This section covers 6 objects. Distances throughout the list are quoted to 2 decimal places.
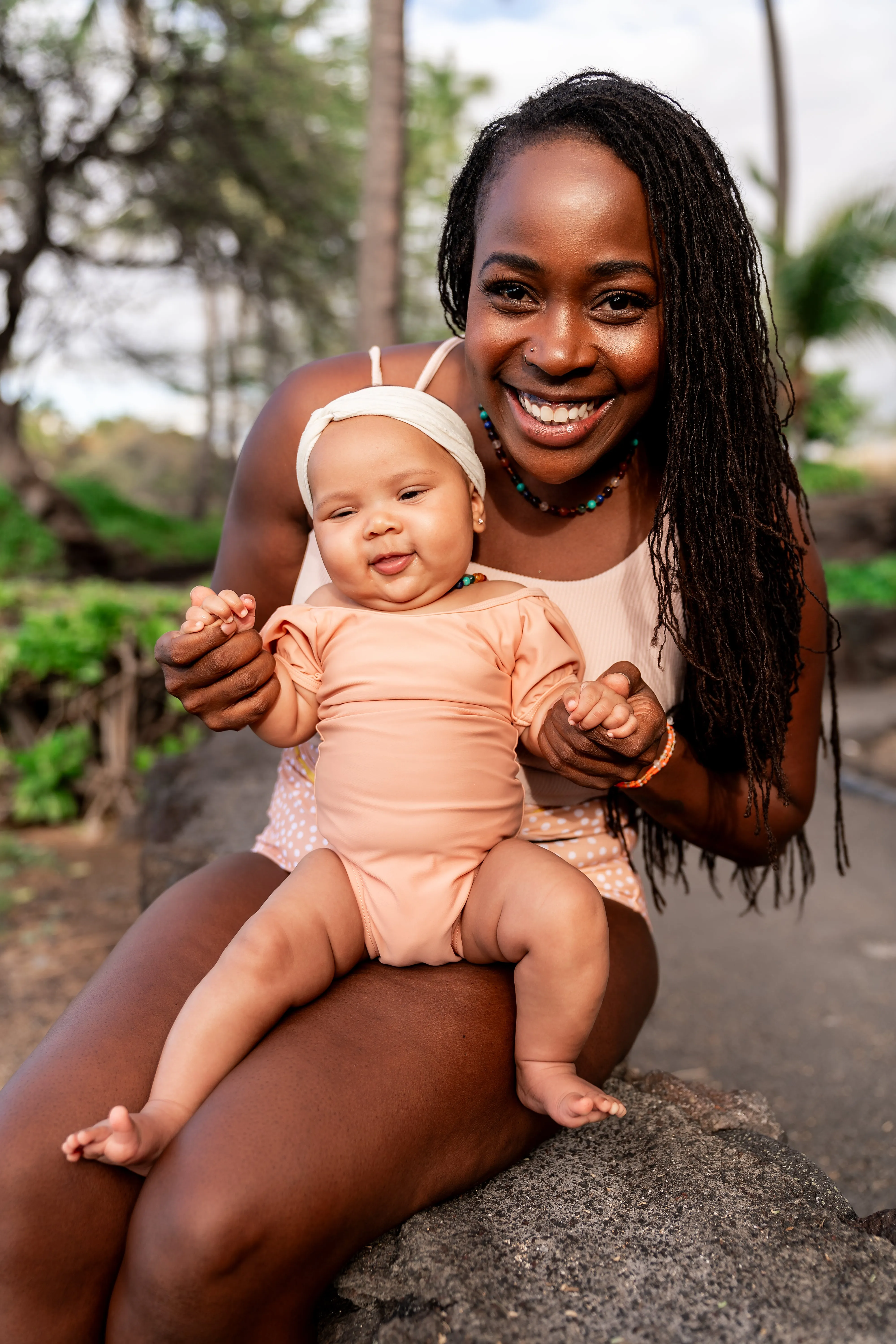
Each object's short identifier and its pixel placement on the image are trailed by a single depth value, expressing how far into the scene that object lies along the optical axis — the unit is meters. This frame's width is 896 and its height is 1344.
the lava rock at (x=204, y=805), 3.25
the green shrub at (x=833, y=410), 17.02
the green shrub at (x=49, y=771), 5.51
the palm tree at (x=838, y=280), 12.45
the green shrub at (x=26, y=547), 11.56
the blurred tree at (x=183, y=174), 10.39
